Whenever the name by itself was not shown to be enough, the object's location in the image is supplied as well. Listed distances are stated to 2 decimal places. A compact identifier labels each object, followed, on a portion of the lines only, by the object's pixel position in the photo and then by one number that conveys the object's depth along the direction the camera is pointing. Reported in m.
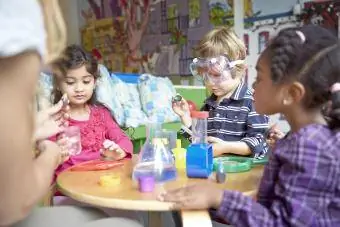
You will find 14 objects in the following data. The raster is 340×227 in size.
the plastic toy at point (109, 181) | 1.04
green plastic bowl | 1.15
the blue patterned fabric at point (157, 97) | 2.64
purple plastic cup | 0.98
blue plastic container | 1.07
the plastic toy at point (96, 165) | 1.24
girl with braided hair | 0.83
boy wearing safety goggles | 1.49
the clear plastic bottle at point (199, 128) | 1.16
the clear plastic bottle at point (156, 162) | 1.07
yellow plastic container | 1.21
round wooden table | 0.90
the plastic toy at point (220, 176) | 1.04
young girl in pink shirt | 1.60
